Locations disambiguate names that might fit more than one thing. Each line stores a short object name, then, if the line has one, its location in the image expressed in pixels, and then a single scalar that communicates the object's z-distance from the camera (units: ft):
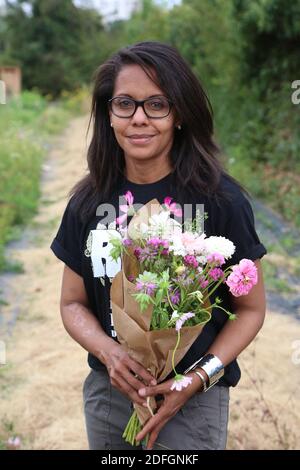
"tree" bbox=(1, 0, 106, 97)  121.90
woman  6.29
